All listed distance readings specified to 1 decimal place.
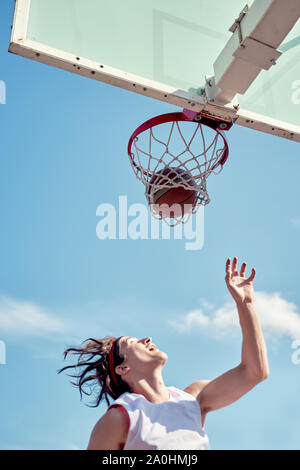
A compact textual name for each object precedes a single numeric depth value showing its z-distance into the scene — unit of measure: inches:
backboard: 112.3
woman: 87.2
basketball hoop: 133.4
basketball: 134.8
